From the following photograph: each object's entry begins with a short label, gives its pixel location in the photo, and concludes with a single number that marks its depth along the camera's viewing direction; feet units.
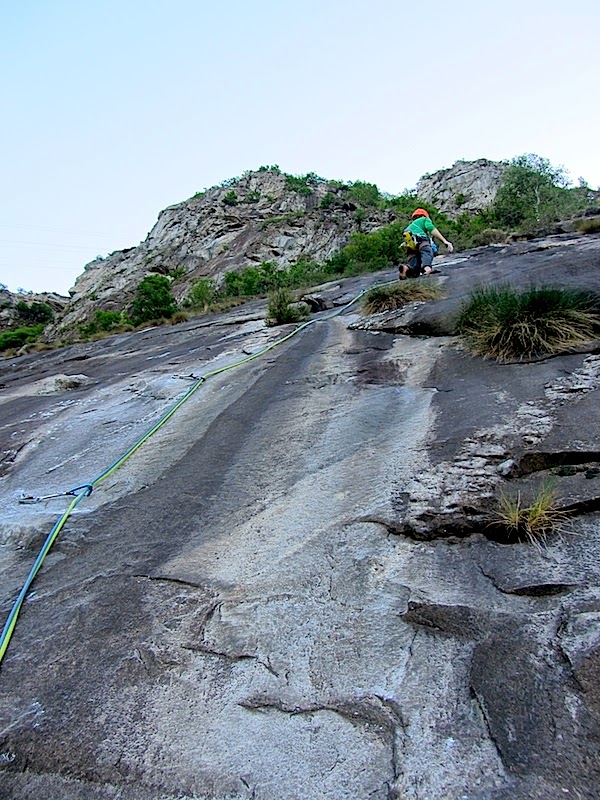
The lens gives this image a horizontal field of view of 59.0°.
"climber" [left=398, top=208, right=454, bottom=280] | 31.68
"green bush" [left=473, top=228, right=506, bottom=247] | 48.67
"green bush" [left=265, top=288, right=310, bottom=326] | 29.53
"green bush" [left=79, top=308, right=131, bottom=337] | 95.19
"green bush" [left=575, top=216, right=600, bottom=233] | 38.22
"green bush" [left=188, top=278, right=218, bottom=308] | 84.96
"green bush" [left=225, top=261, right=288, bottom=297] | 79.04
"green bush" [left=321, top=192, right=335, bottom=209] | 163.53
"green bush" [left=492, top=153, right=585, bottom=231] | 86.69
